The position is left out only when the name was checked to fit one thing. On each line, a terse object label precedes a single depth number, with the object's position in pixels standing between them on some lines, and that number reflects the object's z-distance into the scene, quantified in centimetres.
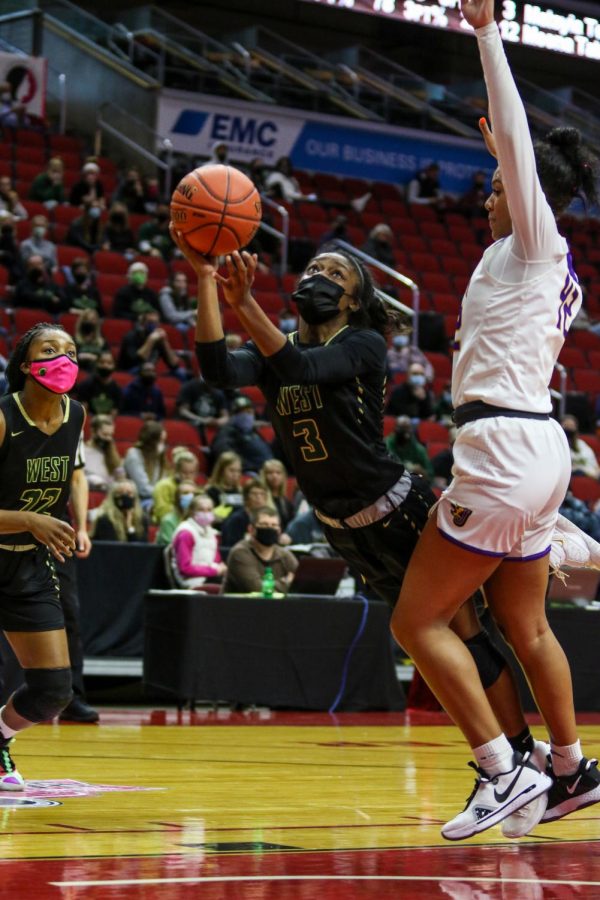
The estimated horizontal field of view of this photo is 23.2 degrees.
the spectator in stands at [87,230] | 1598
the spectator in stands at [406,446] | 1344
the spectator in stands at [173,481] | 1108
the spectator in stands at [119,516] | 1070
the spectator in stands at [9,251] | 1466
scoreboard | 2036
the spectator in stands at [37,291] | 1416
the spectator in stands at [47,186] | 1680
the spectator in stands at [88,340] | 1318
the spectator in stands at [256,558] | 1002
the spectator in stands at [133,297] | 1481
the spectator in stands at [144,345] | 1401
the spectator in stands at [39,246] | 1468
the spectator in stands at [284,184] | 1972
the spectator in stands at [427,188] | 2234
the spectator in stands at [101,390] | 1293
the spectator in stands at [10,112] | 1858
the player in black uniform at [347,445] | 421
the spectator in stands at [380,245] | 1856
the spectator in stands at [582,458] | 1552
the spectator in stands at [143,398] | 1344
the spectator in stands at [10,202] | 1552
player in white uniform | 377
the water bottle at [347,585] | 1097
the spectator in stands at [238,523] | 1095
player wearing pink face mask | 502
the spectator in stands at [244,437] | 1299
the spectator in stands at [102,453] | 1184
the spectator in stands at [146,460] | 1184
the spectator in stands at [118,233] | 1639
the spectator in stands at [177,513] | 1080
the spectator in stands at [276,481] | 1174
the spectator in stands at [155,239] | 1647
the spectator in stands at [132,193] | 1744
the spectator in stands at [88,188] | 1677
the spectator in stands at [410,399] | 1527
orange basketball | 431
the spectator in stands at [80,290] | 1438
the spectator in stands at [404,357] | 1658
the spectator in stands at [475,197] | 2241
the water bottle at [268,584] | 976
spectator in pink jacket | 1032
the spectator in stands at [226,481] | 1191
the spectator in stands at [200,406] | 1367
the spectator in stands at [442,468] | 1347
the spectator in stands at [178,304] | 1521
